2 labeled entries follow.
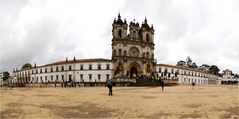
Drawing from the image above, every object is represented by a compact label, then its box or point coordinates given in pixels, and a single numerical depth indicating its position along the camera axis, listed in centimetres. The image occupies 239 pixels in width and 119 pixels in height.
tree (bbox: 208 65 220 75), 8587
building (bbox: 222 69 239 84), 8252
